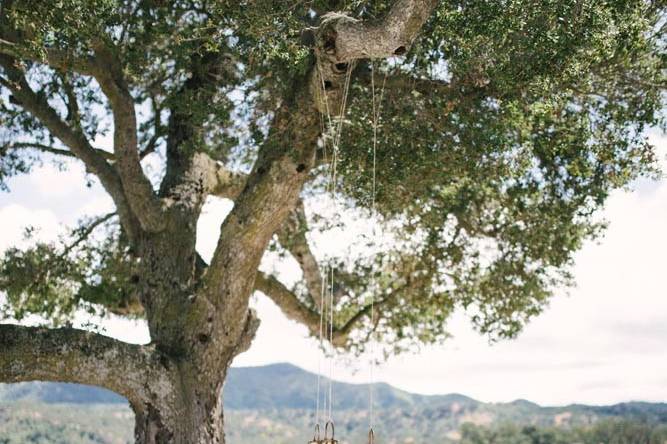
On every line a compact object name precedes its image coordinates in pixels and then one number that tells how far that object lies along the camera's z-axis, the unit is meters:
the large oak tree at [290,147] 6.80
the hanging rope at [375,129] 7.43
